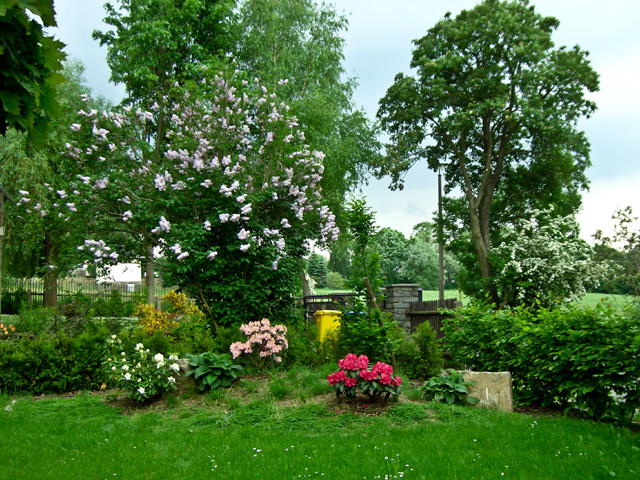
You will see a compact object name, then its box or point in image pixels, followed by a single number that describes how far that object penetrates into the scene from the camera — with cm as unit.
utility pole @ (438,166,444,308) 2145
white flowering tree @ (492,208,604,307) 1923
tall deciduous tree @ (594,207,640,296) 988
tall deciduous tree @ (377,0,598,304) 2105
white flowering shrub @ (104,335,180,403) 646
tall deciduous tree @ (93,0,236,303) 1773
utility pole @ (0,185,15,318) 1120
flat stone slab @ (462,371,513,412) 611
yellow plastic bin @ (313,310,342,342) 1094
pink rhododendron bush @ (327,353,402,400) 591
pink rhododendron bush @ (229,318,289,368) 780
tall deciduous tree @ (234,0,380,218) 1984
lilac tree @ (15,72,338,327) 892
